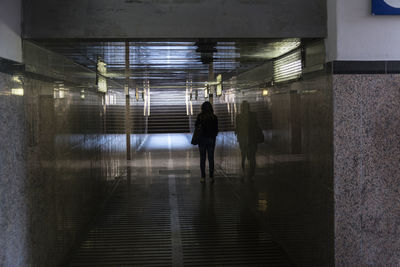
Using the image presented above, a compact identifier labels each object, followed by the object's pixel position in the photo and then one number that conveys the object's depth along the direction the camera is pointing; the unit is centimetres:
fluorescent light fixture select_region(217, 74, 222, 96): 1192
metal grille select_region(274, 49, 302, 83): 473
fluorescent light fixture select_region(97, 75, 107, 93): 805
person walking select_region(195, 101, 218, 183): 1028
